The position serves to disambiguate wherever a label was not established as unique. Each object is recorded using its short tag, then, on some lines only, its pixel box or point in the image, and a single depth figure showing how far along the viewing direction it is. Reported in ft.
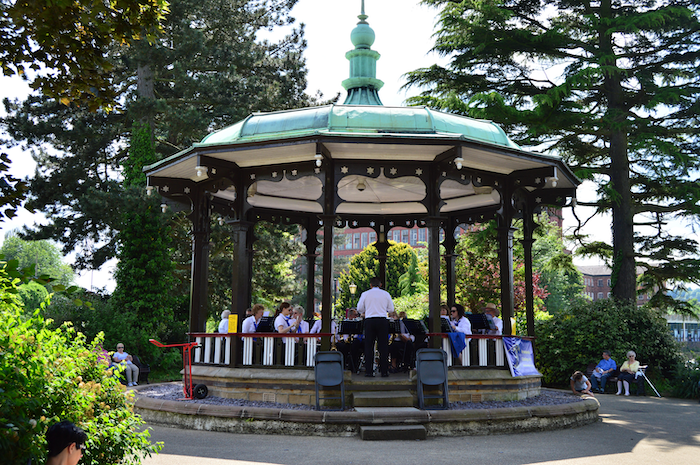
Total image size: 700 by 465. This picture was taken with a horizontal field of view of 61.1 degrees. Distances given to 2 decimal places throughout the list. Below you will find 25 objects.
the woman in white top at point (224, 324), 39.73
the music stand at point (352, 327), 36.94
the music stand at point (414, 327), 38.32
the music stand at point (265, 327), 37.29
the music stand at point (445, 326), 35.24
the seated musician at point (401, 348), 37.22
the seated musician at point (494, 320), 38.40
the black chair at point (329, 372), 29.91
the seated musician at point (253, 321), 37.17
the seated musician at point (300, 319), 36.29
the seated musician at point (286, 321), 34.78
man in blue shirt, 54.19
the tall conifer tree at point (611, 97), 65.31
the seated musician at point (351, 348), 36.09
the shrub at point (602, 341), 57.31
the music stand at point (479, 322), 39.14
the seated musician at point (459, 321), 35.88
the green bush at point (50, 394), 11.60
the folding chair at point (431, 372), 30.28
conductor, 32.45
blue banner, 34.99
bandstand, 32.55
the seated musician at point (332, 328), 36.68
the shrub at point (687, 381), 50.98
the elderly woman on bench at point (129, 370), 51.30
